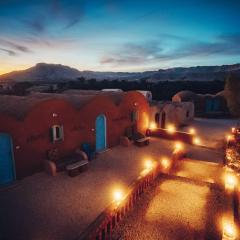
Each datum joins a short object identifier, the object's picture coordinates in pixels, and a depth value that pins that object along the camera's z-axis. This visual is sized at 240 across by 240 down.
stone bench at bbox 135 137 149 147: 14.38
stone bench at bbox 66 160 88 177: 9.71
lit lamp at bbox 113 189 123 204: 6.41
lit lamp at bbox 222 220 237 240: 5.50
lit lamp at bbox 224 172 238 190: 7.75
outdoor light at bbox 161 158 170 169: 10.39
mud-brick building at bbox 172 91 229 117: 31.84
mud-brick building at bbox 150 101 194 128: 21.41
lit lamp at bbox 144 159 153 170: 11.07
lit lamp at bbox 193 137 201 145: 15.94
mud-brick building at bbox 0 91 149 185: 9.07
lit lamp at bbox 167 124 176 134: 22.24
